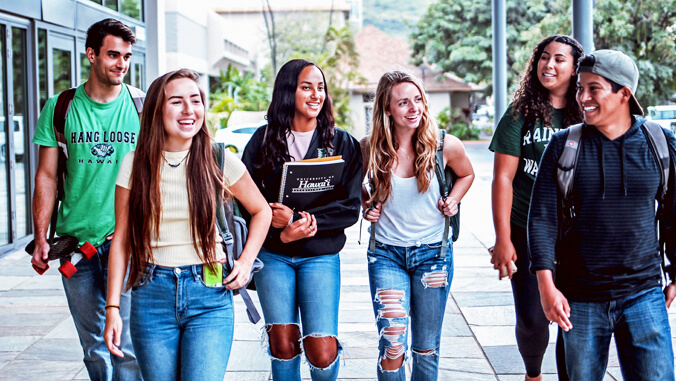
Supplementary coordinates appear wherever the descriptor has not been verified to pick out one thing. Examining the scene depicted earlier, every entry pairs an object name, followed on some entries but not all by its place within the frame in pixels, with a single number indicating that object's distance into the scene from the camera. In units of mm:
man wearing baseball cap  2846
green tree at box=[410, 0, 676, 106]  13962
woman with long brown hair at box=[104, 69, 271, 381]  2818
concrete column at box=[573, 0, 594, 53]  6523
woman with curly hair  3777
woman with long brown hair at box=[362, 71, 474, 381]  3570
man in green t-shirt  3633
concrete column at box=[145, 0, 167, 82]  14312
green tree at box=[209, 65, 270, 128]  34750
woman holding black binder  3533
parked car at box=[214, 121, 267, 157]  20405
